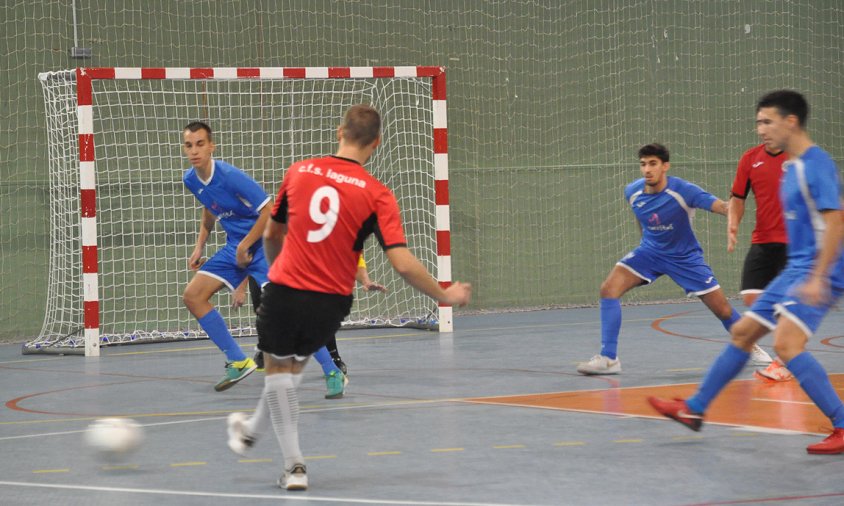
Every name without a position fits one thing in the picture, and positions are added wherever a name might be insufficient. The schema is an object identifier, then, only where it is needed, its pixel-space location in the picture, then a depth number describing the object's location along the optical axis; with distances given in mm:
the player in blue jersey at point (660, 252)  15535
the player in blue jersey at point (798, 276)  9709
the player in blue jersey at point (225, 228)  14897
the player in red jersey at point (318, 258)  9079
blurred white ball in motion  9999
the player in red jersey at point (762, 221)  14296
